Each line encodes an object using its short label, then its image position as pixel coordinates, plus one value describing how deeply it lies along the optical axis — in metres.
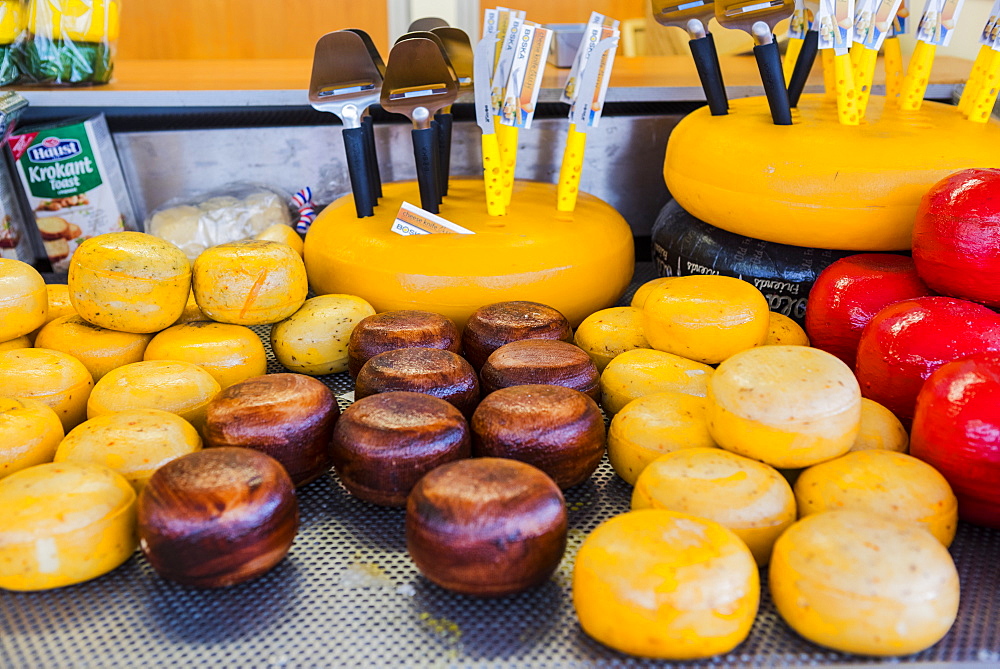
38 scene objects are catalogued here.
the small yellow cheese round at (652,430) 0.92
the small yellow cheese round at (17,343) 1.13
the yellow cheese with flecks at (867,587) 0.68
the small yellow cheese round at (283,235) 1.54
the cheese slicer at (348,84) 1.31
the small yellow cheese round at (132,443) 0.85
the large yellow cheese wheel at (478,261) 1.28
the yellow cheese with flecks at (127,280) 1.07
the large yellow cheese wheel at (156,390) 0.98
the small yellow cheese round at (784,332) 1.17
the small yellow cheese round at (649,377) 1.06
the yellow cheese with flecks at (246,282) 1.14
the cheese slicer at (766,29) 1.30
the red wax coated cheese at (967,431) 0.82
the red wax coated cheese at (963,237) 1.01
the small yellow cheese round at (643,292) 1.28
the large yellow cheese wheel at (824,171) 1.20
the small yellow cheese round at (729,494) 0.78
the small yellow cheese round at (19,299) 1.10
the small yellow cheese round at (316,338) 1.19
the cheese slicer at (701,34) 1.38
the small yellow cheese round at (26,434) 0.88
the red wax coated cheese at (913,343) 0.96
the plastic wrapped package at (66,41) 1.62
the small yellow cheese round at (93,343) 1.11
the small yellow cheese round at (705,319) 1.07
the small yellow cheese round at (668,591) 0.67
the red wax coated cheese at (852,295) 1.12
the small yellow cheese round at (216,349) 1.11
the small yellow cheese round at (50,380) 1.01
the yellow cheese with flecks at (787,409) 0.82
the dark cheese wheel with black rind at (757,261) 1.29
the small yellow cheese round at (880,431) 0.91
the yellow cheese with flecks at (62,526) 0.74
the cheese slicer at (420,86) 1.28
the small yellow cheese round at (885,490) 0.79
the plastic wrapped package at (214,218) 1.65
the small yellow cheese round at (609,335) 1.18
